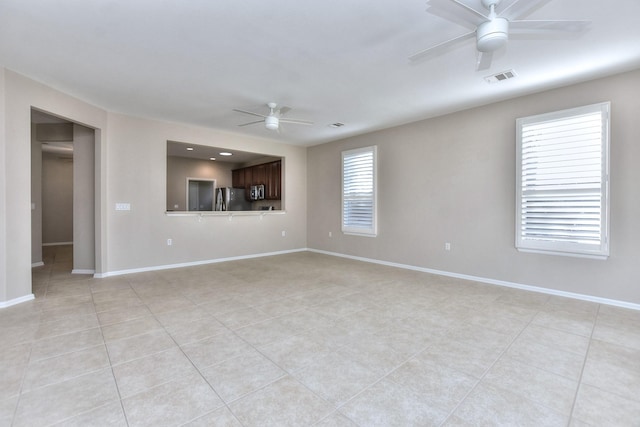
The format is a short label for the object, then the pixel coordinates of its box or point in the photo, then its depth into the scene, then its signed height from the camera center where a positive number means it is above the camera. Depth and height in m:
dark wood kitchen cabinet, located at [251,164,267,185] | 8.03 +1.02
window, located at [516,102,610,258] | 3.41 +0.36
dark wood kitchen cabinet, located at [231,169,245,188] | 9.04 +1.03
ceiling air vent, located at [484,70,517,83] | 3.35 +1.57
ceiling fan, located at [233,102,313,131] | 4.24 +1.38
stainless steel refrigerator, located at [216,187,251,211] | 8.11 +0.33
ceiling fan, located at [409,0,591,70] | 1.92 +1.31
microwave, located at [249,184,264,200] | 8.14 +0.53
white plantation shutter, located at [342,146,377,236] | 5.94 +0.41
